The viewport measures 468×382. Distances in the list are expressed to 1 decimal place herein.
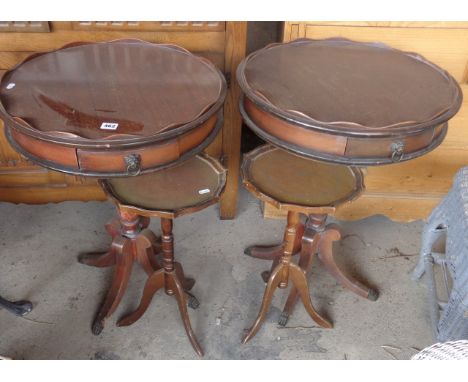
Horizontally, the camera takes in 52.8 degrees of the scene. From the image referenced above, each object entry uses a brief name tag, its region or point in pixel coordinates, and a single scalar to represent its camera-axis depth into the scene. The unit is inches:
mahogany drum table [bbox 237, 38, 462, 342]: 52.9
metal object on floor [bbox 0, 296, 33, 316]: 77.9
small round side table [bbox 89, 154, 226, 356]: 62.8
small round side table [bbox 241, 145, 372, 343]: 64.9
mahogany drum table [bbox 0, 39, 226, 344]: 50.4
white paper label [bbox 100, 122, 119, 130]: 50.7
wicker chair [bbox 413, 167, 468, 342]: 68.7
